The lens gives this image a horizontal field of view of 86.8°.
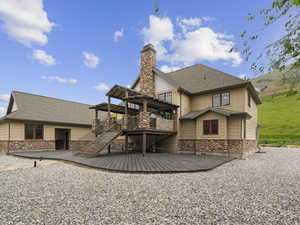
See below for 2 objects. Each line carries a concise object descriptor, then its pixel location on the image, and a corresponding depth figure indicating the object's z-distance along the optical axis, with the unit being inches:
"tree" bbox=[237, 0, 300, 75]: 133.1
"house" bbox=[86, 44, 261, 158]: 470.6
